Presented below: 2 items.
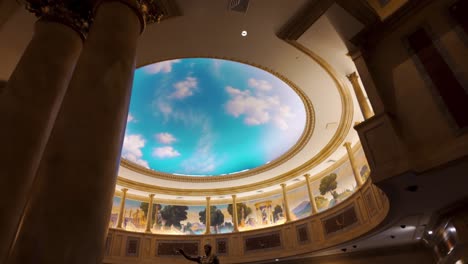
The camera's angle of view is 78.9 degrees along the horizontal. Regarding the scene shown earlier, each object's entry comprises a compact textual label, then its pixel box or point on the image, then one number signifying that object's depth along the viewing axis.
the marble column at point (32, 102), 4.08
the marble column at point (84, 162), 2.42
